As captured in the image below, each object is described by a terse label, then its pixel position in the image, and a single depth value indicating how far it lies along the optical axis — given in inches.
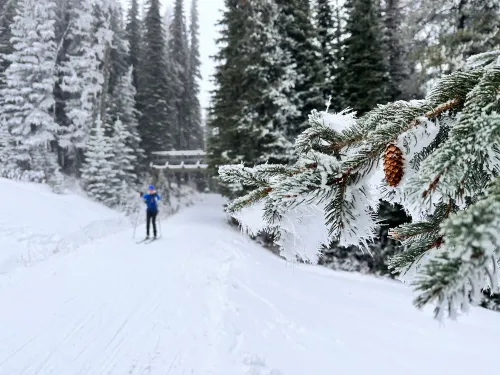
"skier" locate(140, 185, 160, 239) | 489.1
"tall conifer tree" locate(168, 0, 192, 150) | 1659.7
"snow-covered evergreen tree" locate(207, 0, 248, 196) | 634.8
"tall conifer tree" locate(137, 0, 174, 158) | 1363.2
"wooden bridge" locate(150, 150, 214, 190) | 1221.7
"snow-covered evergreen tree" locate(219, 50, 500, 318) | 18.9
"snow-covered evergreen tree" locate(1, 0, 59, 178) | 912.3
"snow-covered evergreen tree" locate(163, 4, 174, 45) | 2514.8
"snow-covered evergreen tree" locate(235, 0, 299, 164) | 557.0
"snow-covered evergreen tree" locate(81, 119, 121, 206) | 896.3
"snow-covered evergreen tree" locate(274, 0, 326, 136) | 578.9
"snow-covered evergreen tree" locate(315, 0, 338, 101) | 684.6
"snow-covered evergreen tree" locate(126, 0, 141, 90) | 1451.4
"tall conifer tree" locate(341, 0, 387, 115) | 513.8
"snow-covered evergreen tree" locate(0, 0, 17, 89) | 1160.4
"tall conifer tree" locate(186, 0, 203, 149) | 1770.4
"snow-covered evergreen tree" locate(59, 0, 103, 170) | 1009.5
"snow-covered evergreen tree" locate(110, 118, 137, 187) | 1009.5
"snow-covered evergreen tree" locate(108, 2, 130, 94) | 1203.4
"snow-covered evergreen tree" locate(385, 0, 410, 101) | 561.1
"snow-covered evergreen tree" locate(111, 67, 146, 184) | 1166.3
